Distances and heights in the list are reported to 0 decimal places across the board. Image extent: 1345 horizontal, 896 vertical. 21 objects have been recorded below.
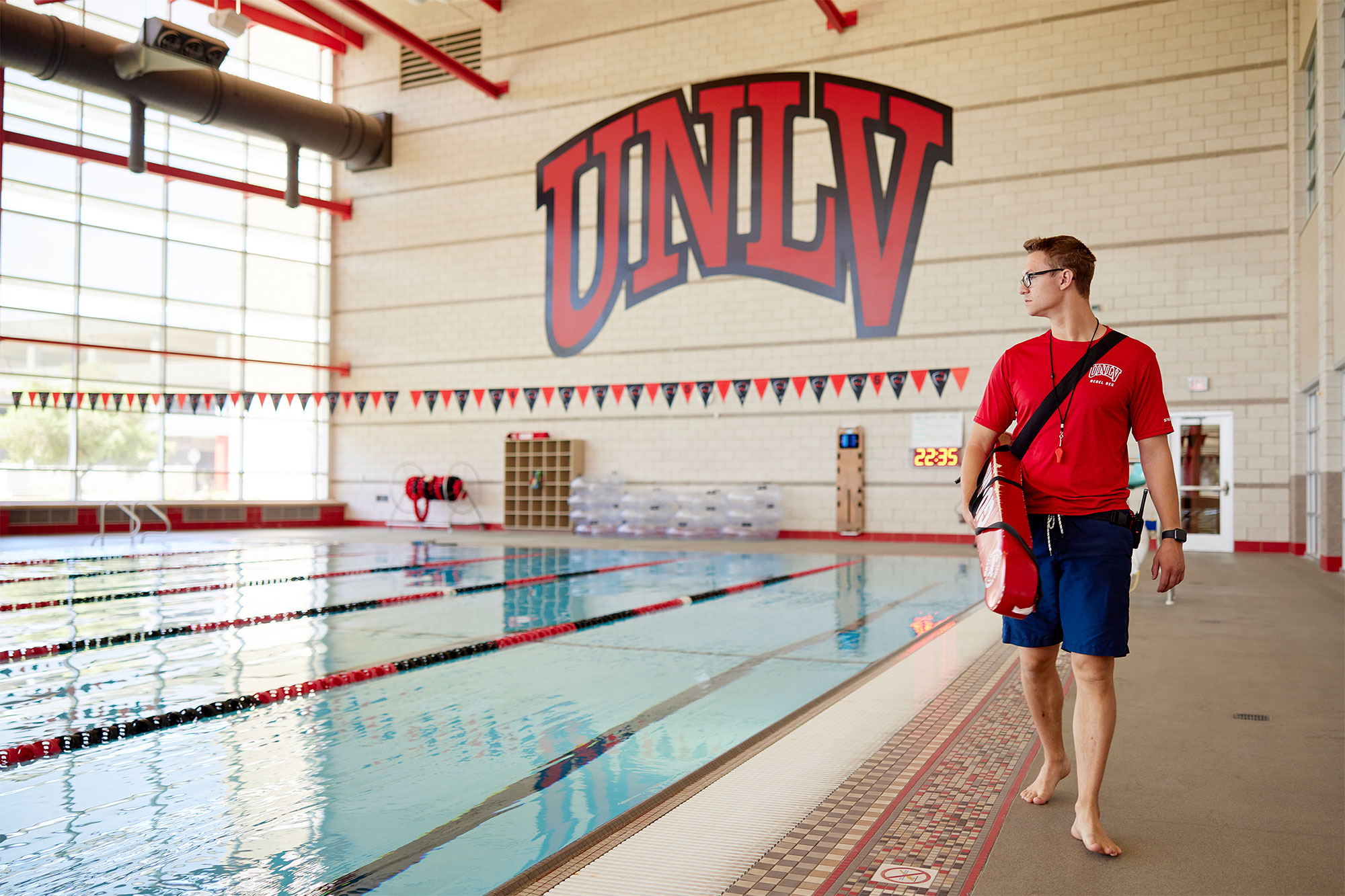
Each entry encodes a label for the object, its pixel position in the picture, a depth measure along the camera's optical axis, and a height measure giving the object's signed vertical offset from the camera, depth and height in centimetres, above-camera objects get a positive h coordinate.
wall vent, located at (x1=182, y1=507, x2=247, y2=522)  1773 -116
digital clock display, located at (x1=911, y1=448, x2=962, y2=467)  1411 +8
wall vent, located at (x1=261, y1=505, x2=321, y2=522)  1866 -118
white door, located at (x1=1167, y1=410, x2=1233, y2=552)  1275 -12
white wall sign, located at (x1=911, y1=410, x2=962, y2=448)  1418 +51
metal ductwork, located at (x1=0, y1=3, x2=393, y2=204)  1345 +595
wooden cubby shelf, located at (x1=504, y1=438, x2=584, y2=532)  1719 -42
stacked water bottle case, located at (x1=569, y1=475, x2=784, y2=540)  1523 -87
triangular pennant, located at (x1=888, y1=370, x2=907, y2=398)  1454 +130
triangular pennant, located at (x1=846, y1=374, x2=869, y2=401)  1480 +127
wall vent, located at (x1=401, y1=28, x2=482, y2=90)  1839 +802
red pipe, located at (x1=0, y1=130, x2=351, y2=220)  1480 +498
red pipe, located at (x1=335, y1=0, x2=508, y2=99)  1455 +703
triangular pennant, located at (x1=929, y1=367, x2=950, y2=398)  1428 +131
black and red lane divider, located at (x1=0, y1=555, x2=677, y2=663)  514 -112
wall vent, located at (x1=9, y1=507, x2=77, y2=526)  1566 -109
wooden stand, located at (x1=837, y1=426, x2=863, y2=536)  1479 -32
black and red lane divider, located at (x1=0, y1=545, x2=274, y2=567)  1036 -123
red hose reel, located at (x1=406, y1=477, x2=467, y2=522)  1791 -61
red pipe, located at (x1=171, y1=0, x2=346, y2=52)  1764 +847
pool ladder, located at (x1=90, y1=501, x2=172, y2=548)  1317 -104
